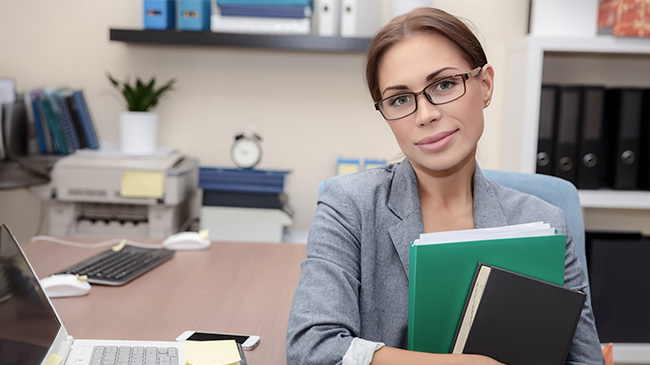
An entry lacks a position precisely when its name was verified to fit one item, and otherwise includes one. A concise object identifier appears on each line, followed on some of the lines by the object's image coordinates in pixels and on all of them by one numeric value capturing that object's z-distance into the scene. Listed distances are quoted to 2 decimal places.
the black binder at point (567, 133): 2.17
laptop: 0.74
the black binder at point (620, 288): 2.18
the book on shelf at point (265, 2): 2.24
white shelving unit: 2.14
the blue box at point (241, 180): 2.19
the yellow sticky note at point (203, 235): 1.58
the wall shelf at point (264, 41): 2.29
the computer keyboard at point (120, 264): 1.28
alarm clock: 2.29
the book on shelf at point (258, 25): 2.29
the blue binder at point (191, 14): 2.31
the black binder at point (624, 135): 2.17
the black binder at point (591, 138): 2.16
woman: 0.98
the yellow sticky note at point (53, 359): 0.80
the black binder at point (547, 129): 2.18
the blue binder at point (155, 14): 2.30
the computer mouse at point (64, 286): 1.17
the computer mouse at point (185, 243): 1.56
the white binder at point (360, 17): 2.33
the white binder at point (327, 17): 2.32
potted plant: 2.33
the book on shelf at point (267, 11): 2.26
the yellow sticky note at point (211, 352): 0.87
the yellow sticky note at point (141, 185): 2.12
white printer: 2.13
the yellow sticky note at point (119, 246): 1.51
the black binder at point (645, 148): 2.18
